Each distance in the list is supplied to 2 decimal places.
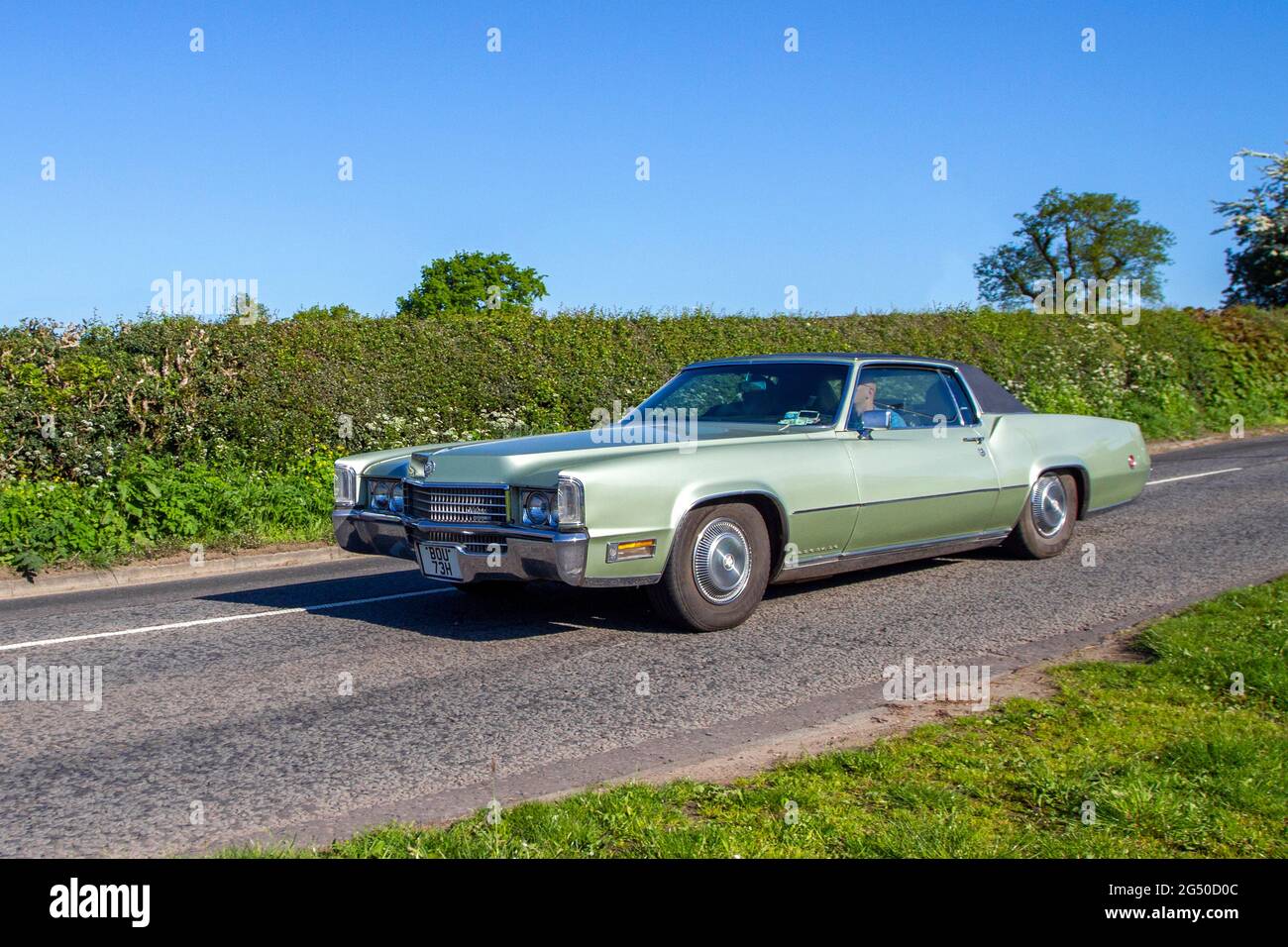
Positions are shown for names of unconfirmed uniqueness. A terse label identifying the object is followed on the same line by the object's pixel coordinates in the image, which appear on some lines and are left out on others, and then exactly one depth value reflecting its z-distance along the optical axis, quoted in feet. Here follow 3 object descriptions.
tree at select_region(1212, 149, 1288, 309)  123.34
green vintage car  20.49
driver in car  25.72
